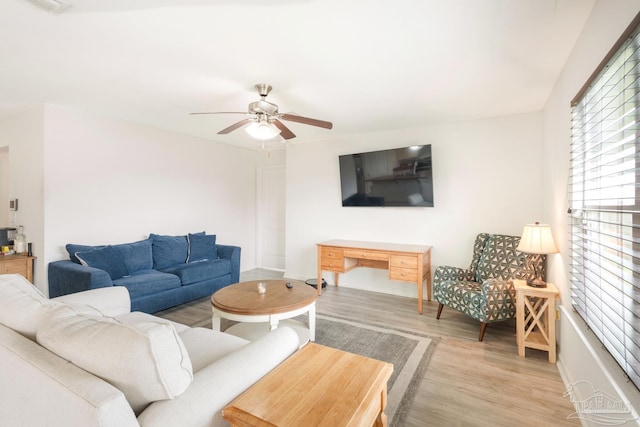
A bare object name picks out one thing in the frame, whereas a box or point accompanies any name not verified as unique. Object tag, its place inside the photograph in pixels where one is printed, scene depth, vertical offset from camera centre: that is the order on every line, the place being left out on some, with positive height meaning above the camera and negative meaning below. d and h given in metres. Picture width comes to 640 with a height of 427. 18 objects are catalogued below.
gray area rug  2.03 -1.23
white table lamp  2.51 -0.25
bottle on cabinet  3.47 -0.38
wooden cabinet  3.20 -0.59
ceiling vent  1.62 +1.14
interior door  5.94 -0.13
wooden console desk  3.64 -0.61
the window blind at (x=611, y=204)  1.24 +0.04
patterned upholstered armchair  2.80 -0.72
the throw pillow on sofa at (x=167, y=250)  3.98 -0.54
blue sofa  3.10 -0.70
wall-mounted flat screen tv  4.03 +0.49
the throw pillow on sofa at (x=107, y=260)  3.21 -0.54
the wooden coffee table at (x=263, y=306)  2.39 -0.77
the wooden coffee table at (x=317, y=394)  0.98 -0.66
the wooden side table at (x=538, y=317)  2.45 -0.90
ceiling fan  2.70 +0.86
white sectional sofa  0.92 -0.54
